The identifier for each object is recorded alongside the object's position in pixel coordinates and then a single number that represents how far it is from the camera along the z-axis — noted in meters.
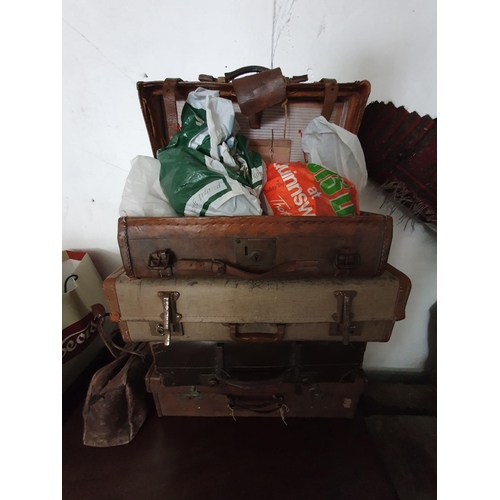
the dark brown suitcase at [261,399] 0.79
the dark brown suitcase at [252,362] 0.73
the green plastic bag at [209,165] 0.65
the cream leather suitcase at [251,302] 0.65
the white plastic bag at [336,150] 0.79
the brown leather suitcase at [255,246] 0.62
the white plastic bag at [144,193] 0.67
